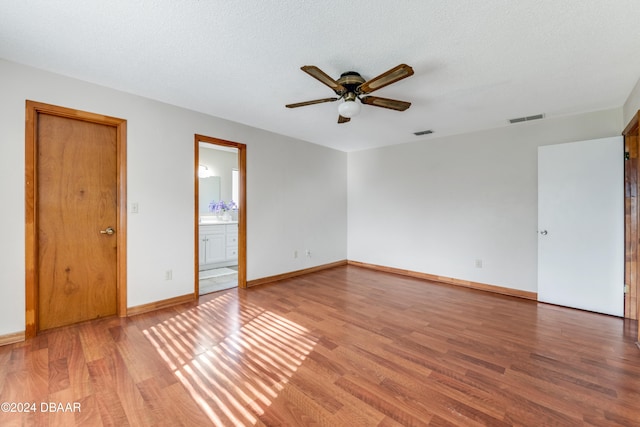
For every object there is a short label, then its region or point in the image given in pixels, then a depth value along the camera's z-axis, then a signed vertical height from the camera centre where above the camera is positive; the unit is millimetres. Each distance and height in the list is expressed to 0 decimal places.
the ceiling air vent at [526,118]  3462 +1238
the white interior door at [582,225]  3025 -137
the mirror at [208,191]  5935 +485
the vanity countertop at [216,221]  5439 -168
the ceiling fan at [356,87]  1991 +1032
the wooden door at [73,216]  2480 -31
